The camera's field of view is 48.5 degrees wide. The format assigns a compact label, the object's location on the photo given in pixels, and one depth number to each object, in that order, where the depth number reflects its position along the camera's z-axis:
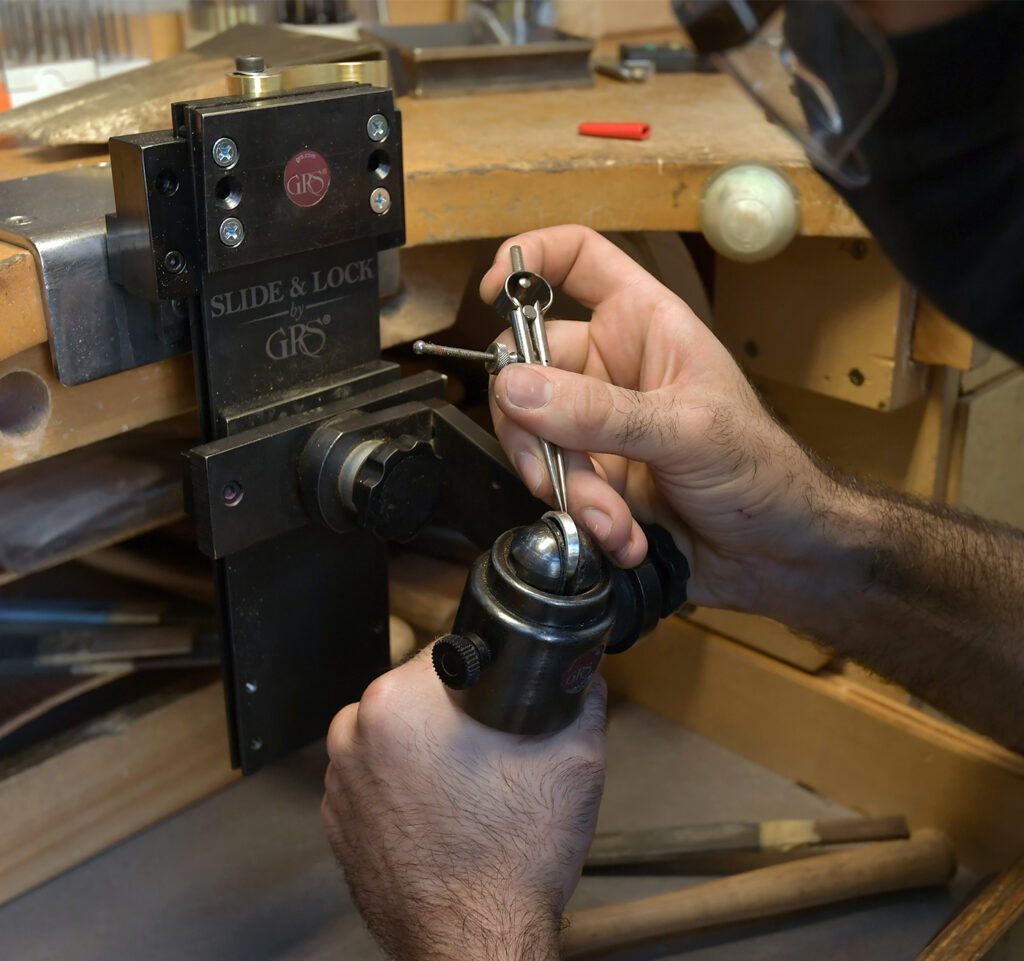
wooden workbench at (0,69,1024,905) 0.91
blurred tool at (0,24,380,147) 0.90
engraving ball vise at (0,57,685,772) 0.66
